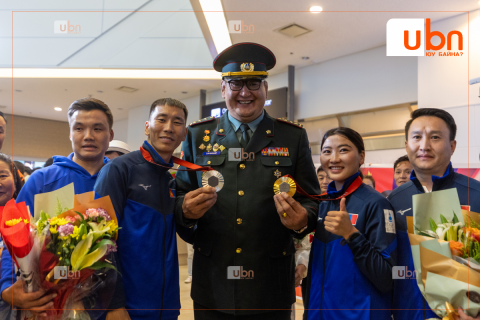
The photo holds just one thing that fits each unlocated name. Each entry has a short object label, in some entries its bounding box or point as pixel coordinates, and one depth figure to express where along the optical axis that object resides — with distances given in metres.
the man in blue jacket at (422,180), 1.42
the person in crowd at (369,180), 4.06
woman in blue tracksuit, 1.36
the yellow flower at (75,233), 1.18
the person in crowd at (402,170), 3.24
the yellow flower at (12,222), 1.22
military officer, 1.63
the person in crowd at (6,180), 1.80
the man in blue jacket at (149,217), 1.45
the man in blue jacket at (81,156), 1.58
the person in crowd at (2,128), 1.92
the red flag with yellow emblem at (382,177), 4.67
